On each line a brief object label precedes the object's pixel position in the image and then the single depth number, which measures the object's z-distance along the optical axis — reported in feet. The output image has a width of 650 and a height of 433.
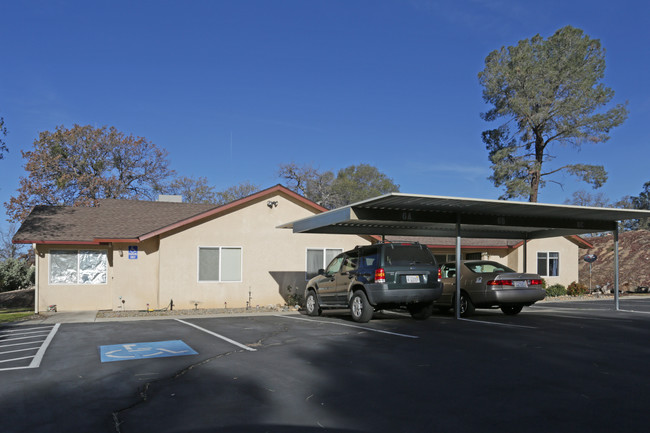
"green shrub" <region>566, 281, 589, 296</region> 86.43
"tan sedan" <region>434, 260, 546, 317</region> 43.68
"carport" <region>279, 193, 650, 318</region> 42.16
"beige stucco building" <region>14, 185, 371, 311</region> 58.18
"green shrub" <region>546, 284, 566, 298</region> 83.52
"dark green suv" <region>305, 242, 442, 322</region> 39.32
